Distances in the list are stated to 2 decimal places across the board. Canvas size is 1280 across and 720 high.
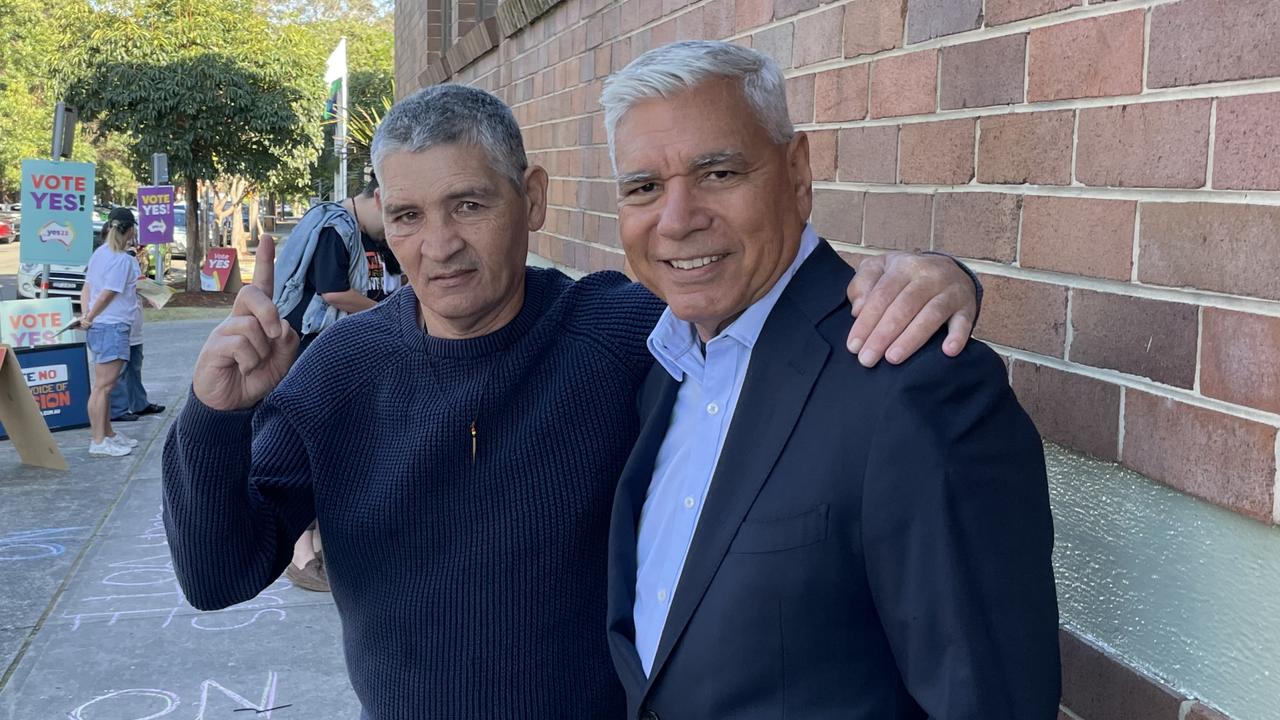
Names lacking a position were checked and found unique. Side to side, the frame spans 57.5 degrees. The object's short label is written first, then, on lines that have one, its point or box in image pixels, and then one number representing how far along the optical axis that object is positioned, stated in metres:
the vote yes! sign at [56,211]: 11.07
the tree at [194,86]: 22.56
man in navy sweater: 1.95
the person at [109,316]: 8.92
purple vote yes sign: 17.44
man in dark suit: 1.26
